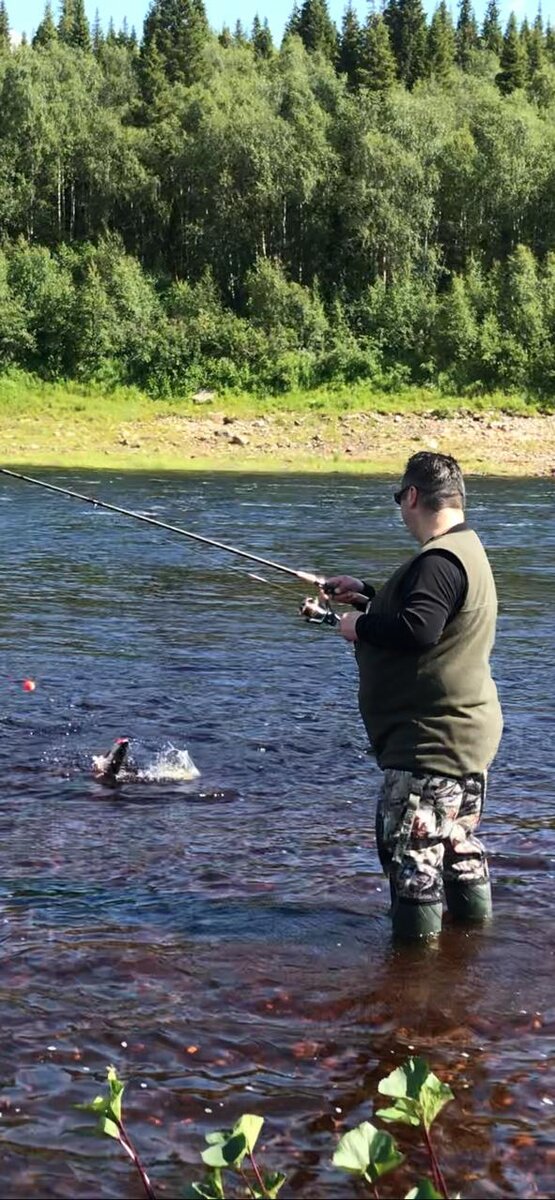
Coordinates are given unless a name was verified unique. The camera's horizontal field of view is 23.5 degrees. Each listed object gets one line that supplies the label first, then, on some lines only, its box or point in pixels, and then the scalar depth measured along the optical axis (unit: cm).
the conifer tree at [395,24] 12619
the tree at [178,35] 10200
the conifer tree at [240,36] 13550
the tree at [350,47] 10675
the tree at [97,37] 12581
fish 886
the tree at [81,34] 12569
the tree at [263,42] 12234
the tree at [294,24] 13188
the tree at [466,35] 13338
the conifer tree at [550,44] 12711
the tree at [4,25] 12954
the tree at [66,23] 12938
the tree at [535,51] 11979
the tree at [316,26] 12612
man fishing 550
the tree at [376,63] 9269
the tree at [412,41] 11544
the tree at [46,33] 11942
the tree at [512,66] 10812
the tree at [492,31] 14238
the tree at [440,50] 11369
